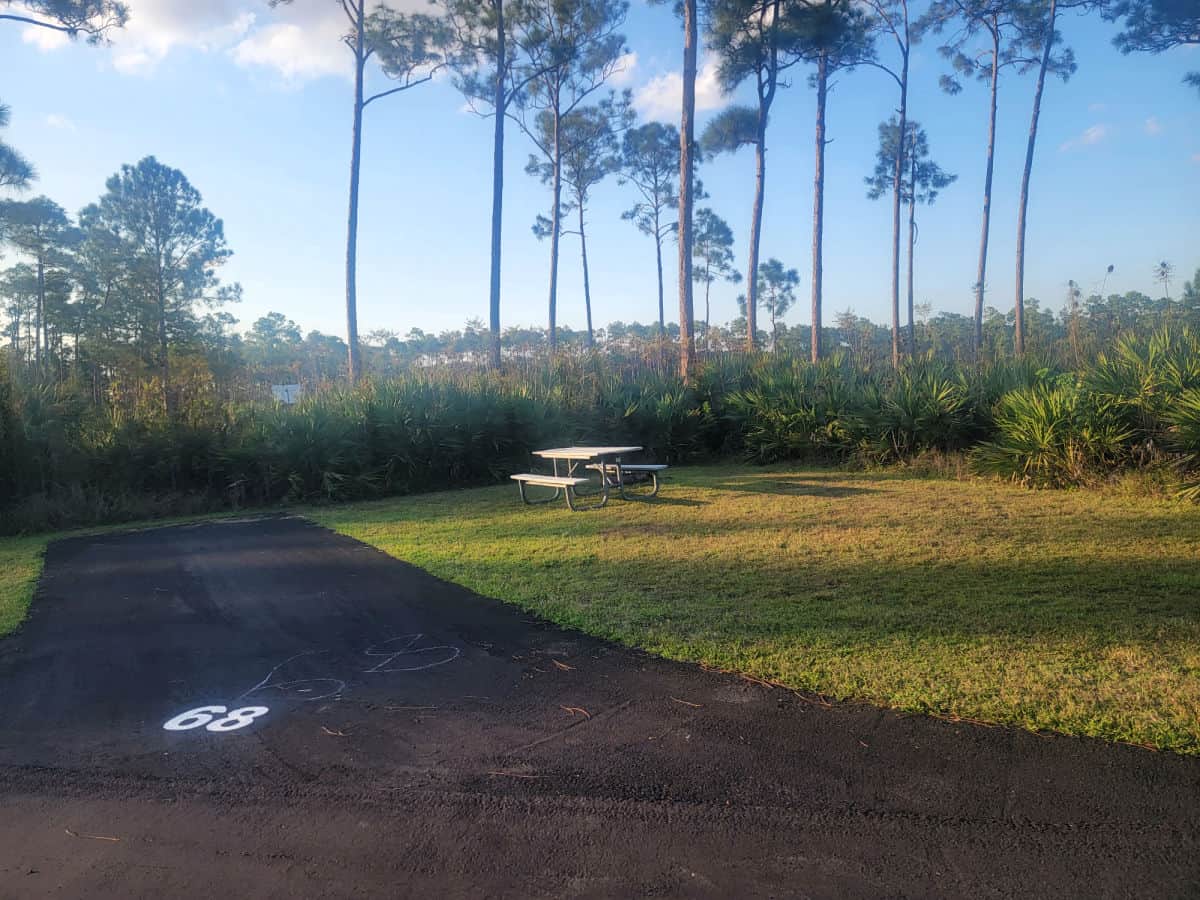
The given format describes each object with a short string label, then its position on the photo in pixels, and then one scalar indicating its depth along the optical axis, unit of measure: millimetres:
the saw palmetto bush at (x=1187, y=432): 8219
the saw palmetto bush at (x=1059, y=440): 9266
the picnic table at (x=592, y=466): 9922
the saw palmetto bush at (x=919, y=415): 11789
